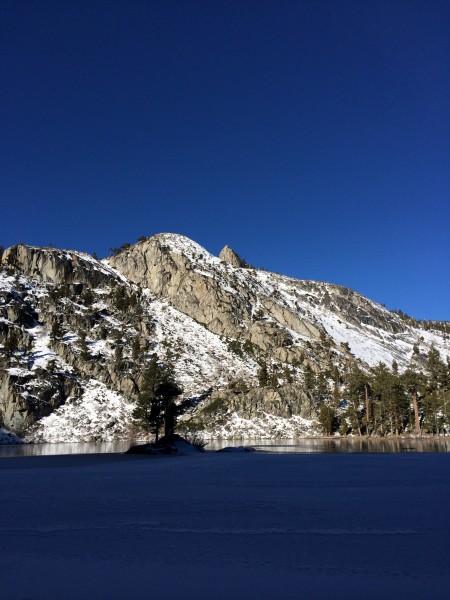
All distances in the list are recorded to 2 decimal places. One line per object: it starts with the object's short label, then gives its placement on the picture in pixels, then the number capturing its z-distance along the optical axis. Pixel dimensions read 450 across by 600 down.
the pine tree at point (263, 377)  121.06
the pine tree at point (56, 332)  115.81
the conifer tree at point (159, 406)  63.88
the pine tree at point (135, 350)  119.62
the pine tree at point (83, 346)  113.56
